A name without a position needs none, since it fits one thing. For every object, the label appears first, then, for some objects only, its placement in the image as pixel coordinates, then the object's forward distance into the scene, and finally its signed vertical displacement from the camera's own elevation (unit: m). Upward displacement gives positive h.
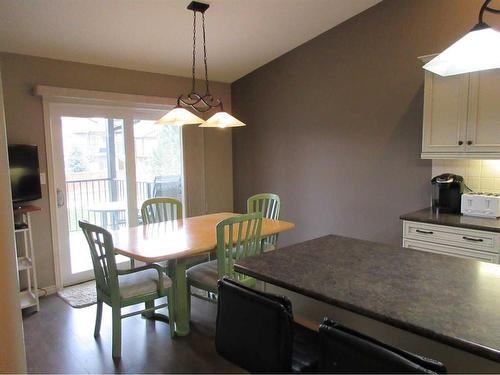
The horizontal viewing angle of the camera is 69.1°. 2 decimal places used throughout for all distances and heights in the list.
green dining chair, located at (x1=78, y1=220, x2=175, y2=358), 2.44 -0.91
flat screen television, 3.24 -0.10
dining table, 2.52 -0.64
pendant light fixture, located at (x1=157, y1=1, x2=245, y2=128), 2.67 +0.31
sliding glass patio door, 3.79 -0.10
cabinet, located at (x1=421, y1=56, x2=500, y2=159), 2.74 +0.29
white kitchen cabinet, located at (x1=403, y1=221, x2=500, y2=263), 2.57 -0.66
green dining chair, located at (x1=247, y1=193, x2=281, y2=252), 3.73 -0.51
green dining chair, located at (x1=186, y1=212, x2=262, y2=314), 2.61 -0.72
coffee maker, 3.10 -0.33
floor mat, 3.47 -1.35
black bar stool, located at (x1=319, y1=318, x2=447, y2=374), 0.91 -0.53
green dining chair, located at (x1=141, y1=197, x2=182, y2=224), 3.57 -0.52
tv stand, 3.23 -0.87
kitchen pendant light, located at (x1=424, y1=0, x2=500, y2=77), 1.38 +0.41
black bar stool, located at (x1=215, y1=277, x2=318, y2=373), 1.22 -0.63
